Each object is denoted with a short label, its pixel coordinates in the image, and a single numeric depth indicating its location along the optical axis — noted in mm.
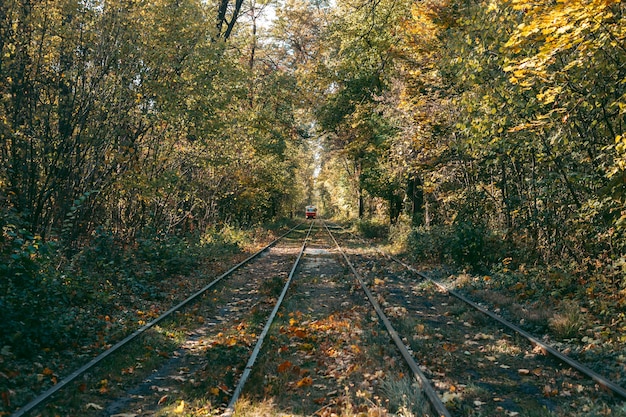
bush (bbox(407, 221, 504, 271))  13836
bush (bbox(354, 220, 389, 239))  28797
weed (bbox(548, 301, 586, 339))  7566
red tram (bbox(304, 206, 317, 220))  70312
